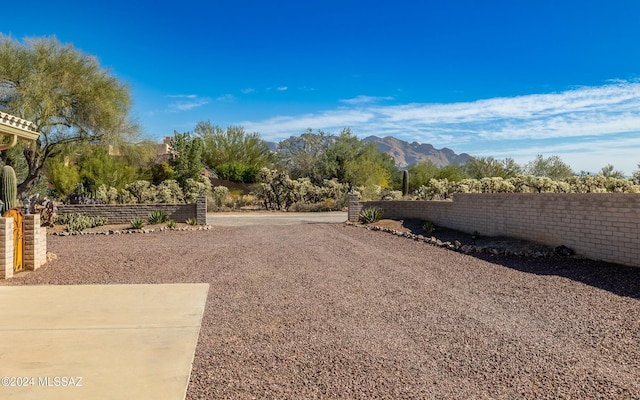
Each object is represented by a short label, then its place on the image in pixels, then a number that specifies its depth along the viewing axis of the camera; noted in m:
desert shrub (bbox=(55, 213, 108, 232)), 16.42
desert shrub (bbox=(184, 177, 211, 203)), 26.80
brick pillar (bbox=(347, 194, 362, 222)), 19.75
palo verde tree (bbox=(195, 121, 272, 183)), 42.84
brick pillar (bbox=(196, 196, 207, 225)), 18.17
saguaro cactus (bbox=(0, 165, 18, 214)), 15.98
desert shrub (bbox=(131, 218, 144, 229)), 16.81
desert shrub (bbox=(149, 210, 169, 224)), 17.92
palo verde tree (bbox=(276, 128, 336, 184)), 35.44
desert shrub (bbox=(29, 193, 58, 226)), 16.67
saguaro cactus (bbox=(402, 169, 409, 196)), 28.34
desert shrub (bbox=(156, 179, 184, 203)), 23.11
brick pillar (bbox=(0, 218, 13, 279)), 7.69
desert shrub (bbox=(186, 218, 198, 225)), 17.88
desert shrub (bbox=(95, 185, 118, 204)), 21.42
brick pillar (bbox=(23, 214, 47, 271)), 8.65
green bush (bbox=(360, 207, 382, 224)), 18.86
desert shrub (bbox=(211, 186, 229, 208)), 29.33
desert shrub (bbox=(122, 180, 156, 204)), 22.48
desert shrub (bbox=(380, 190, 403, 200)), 25.04
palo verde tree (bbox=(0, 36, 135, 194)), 22.64
